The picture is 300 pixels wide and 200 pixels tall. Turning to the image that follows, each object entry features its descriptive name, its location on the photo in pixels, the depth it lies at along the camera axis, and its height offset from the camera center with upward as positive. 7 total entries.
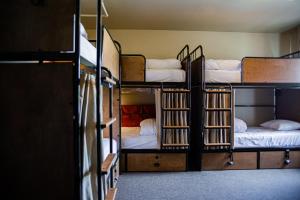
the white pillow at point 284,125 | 4.17 -0.40
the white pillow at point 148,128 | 3.93 -0.42
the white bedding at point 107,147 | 2.67 -0.54
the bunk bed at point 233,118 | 3.77 -0.25
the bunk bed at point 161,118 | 3.76 -0.25
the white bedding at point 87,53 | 1.67 +0.37
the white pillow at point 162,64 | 3.94 +0.63
